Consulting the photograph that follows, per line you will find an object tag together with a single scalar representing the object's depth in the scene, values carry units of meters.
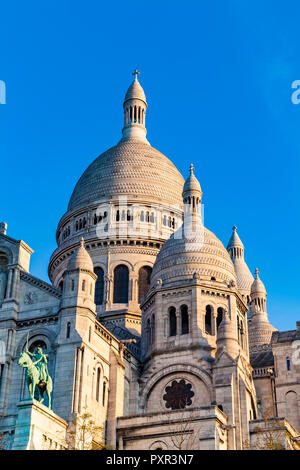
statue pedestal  43.75
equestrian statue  45.22
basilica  50.72
